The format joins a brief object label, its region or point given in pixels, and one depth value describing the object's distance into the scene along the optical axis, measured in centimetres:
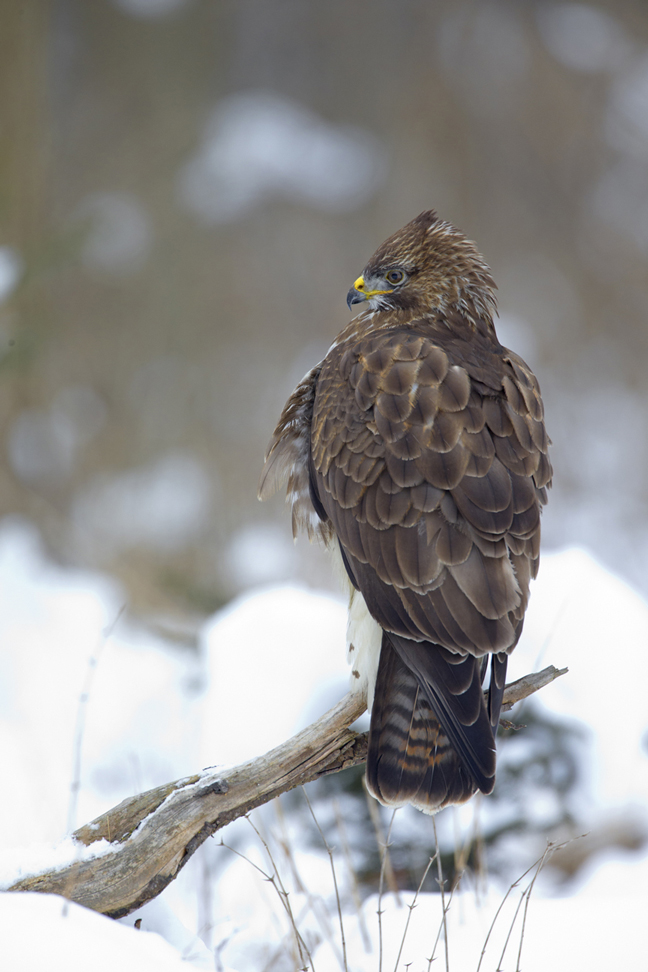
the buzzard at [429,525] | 1238
